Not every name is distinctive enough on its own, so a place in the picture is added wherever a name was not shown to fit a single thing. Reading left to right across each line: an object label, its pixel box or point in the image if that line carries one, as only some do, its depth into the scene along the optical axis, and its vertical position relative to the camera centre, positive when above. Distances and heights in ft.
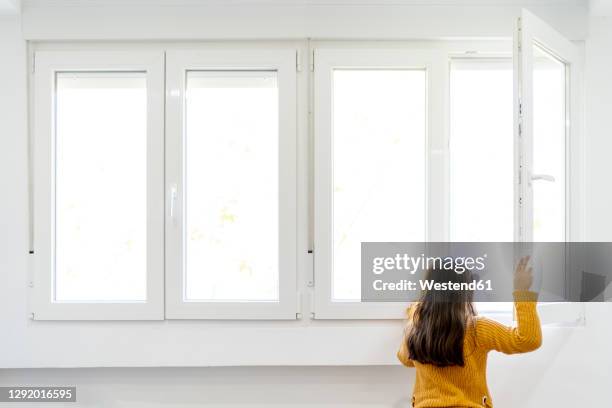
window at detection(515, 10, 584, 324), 5.05 +0.82
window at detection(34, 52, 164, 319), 6.09 +0.28
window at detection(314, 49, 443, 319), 6.03 +0.48
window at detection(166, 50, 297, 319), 6.16 +0.25
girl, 4.81 -1.50
